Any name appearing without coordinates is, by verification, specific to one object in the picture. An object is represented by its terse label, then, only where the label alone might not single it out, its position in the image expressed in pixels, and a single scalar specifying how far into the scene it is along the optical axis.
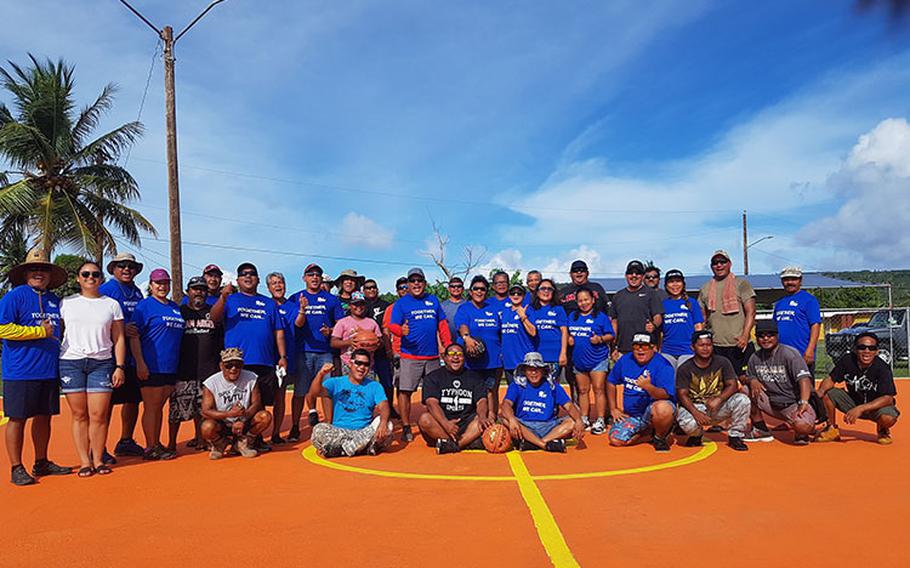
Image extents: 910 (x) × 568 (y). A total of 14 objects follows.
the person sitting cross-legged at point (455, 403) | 7.32
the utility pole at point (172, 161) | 12.28
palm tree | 20.31
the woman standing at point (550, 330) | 8.17
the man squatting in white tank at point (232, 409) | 6.87
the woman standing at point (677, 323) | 8.17
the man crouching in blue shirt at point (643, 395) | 7.16
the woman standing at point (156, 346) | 6.79
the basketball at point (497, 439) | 7.06
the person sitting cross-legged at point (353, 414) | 6.99
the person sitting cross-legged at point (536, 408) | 7.12
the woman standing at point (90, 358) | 6.16
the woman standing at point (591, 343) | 8.20
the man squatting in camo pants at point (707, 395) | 7.20
